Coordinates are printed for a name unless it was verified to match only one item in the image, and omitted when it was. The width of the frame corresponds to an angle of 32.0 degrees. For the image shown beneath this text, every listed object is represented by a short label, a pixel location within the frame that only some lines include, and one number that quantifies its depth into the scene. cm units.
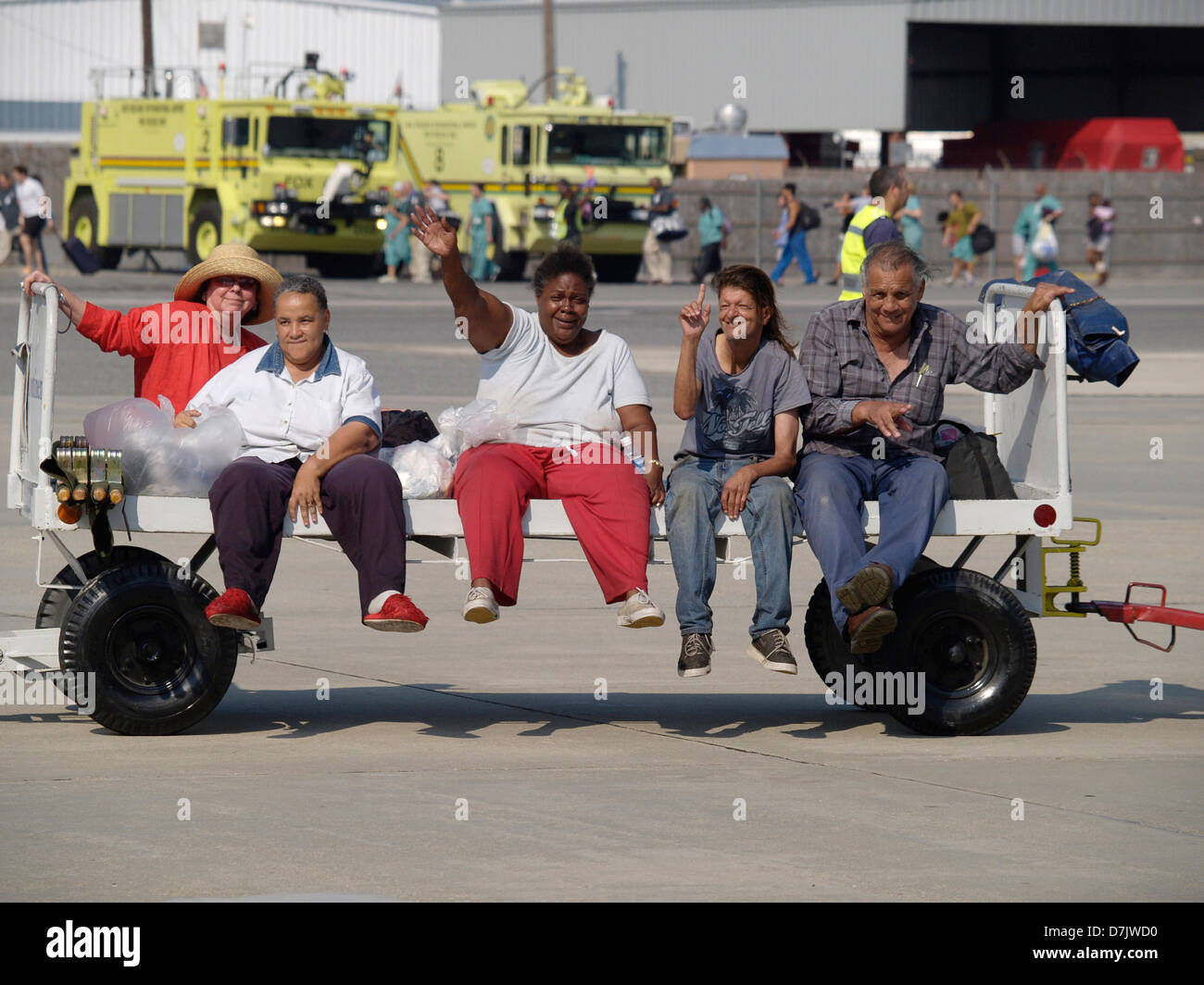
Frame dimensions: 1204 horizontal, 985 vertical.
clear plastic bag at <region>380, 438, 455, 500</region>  662
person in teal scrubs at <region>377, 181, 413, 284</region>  3462
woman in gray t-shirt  648
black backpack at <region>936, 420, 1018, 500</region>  675
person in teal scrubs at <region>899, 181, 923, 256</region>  3462
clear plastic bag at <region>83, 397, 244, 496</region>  648
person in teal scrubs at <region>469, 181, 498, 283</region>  3488
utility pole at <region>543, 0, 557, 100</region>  4897
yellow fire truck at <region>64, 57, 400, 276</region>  3400
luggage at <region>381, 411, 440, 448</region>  700
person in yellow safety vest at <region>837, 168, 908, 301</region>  1133
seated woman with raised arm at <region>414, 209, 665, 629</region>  642
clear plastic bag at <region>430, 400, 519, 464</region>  680
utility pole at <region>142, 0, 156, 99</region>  4625
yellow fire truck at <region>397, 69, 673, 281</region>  3516
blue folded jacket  669
